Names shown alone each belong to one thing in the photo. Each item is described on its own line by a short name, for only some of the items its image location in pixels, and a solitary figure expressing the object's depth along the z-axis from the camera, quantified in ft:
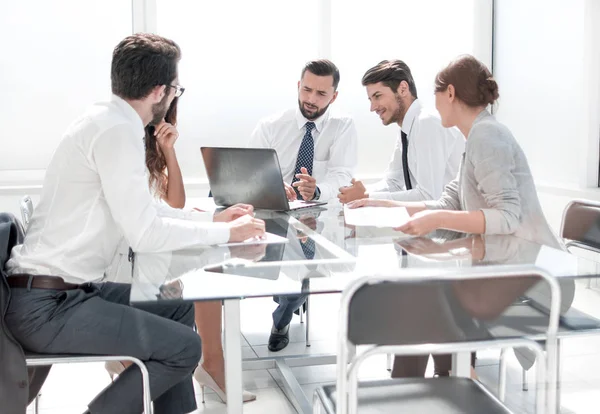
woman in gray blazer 7.82
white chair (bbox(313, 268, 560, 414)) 5.11
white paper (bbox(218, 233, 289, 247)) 7.82
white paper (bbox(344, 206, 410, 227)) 8.41
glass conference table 5.51
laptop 9.69
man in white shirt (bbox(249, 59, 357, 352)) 12.23
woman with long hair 10.10
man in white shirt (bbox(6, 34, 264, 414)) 6.82
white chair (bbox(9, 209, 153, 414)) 6.77
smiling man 11.13
